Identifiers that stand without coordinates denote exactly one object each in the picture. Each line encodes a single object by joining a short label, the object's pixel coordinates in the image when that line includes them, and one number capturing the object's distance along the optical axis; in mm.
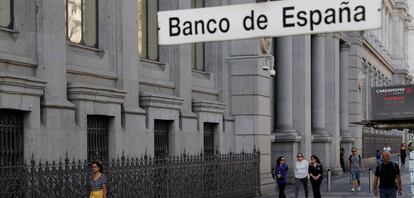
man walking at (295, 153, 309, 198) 20328
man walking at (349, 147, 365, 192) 25953
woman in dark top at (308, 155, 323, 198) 19922
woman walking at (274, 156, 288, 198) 20000
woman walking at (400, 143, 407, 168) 46281
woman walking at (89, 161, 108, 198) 12008
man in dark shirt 14320
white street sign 4633
